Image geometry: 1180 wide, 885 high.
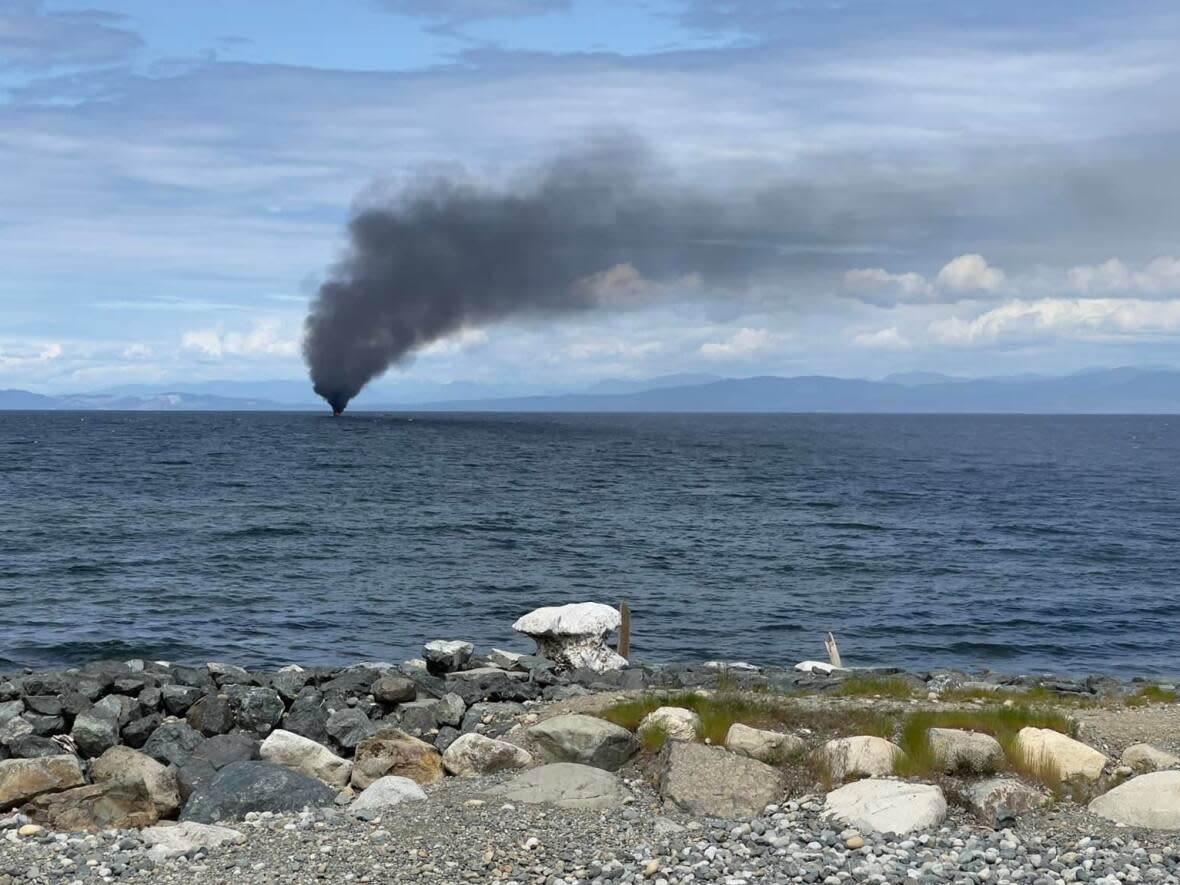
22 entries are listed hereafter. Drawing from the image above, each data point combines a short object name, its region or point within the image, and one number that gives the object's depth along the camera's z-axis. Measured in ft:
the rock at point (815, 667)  73.03
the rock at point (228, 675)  61.41
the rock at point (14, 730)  49.49
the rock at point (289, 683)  57.06
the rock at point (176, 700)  55.06
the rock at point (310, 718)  51.64
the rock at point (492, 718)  50.31
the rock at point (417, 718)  52.08
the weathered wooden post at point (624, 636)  74.08
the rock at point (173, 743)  48.02
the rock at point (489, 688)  57.21
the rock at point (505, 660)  67.92
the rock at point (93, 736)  50.14
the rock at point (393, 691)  55.72
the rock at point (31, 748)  48.39
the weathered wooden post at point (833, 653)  80.28
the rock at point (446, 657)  65.00
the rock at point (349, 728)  49.85
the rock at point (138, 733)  51.06
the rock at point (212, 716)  52.01
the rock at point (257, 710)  53.11
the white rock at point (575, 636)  67.77
